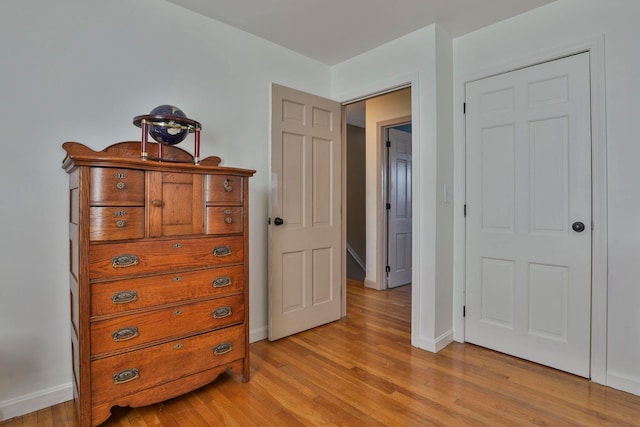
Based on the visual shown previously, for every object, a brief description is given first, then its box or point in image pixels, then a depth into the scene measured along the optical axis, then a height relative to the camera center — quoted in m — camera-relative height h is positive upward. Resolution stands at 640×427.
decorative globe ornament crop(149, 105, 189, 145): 1.85 +0.48
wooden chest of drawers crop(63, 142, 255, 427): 1.57 -0.34
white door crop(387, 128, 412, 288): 4.45 +0.05
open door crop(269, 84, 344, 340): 2.72 -0.01
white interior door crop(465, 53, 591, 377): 2.17 -0.01
